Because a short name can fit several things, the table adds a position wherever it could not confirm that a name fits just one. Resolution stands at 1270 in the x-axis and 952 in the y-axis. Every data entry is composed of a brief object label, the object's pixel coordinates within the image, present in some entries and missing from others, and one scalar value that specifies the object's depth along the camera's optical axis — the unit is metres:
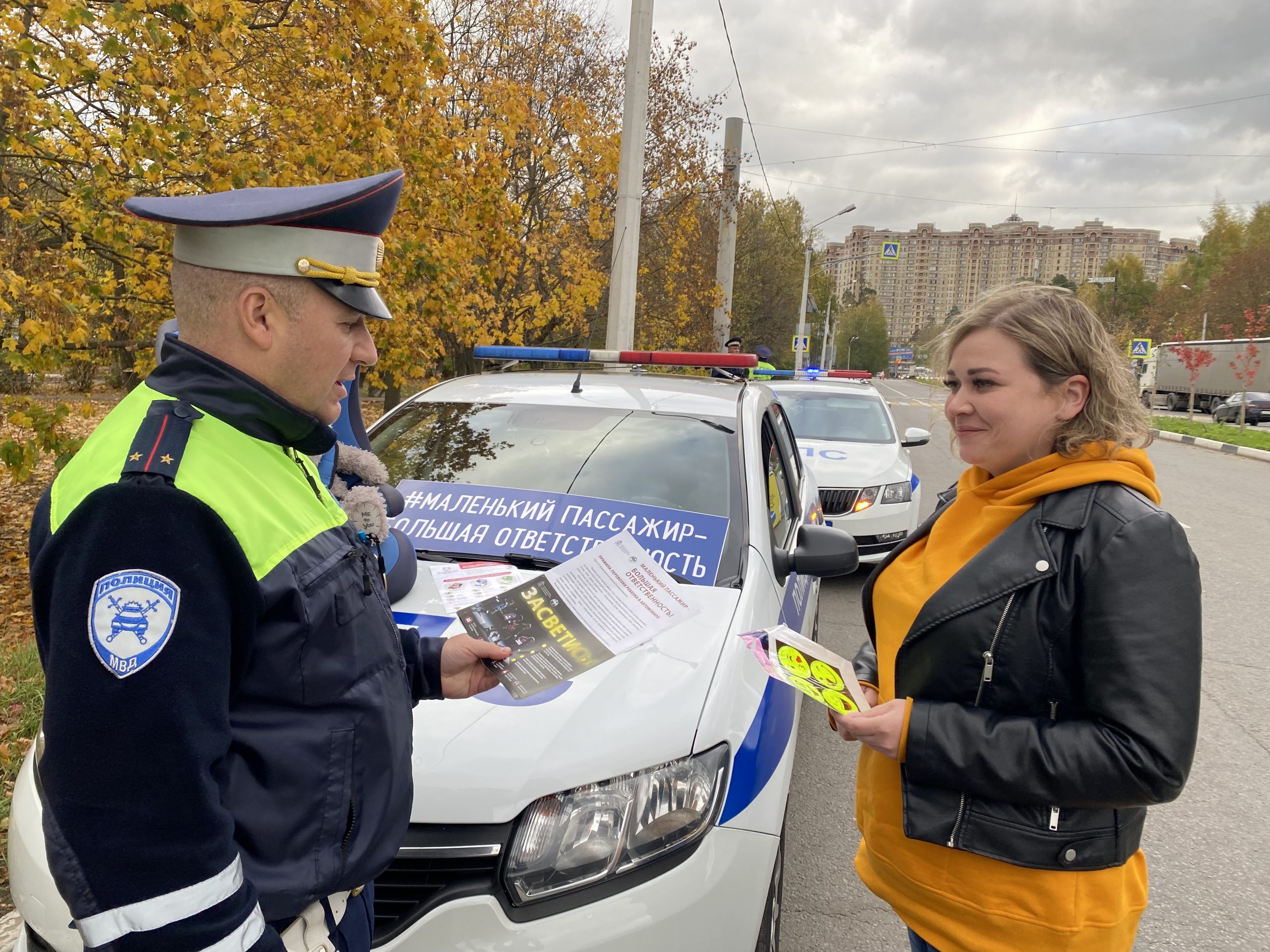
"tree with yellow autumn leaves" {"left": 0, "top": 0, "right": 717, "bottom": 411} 4.49
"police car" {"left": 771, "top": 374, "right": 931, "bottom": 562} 6.26
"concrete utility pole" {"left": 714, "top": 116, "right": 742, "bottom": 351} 13.64
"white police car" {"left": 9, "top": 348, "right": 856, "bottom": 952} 1.60
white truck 33.97
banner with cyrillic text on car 2.54
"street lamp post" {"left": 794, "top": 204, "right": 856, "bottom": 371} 27.72
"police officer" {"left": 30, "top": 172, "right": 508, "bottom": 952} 0.86
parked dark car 29.42
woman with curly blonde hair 1.25
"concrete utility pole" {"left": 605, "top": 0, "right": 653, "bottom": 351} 7.48
